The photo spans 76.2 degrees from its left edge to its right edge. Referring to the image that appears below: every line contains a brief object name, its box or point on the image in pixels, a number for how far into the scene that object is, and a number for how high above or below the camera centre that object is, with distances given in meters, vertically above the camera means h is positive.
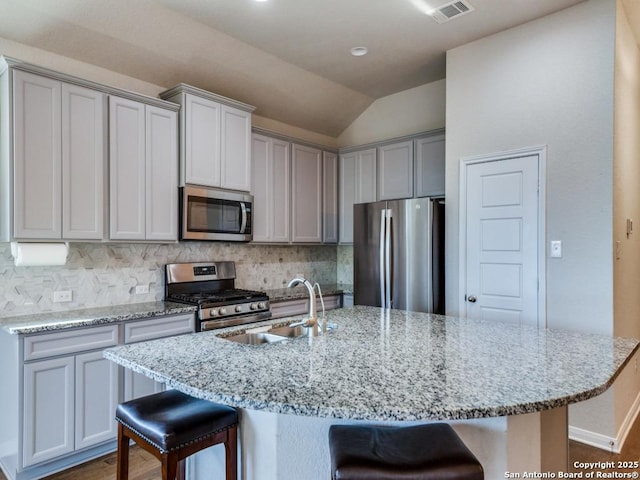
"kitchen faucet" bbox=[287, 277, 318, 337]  2.02 -0.38
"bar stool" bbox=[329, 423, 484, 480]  1.13 -0.62
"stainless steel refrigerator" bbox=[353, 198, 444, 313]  3.46 -0.11
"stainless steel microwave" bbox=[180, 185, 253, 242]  3.26 +0.24
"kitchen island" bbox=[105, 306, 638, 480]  1.15 -0.45
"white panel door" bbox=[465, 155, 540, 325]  3.00 +0.02
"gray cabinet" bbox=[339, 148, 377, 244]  4.48 +0.68
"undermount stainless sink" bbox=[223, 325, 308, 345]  2.09 -0.49
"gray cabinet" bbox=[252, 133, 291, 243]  3.98 +0.55
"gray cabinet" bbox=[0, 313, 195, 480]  2.31 -0.92
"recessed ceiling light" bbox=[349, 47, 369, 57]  3.50 +1.67
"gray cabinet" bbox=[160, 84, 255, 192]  3.25 +0.88
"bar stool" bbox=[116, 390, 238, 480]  1.41 -0.66
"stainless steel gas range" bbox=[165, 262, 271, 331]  3.14 -0.44
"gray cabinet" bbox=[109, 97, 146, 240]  2.88 +0.54
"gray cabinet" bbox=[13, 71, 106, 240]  2.46 +0.54
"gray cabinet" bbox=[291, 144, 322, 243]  4.34 +0.53
